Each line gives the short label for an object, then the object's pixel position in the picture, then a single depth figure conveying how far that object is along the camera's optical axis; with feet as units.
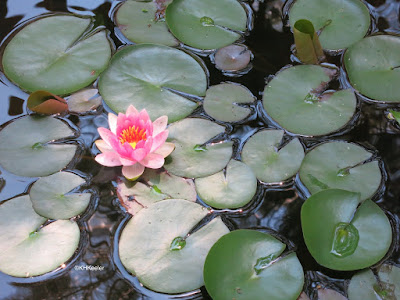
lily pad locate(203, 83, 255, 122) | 7.96
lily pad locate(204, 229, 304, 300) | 5.93
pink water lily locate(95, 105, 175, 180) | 7.00
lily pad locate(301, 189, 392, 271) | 6.26
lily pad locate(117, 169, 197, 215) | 6.95
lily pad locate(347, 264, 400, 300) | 6.00
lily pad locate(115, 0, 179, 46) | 8.95
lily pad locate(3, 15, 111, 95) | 8.23
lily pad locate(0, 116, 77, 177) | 7.25
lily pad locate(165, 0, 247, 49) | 8.94
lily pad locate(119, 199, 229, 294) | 6.15
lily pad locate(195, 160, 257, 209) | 6.91
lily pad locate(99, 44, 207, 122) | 7.95
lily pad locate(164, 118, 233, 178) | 7.22
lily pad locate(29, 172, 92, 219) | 6.77
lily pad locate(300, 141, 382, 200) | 7.04
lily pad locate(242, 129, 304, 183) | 7.20
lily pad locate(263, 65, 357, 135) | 7.76
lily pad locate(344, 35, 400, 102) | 8.27
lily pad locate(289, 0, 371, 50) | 8.96
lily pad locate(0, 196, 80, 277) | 6.33
